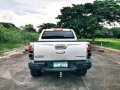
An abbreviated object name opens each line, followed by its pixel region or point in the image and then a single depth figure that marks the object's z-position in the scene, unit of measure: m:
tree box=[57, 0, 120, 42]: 15.94
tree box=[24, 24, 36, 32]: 38.49
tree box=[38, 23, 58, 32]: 39.23
